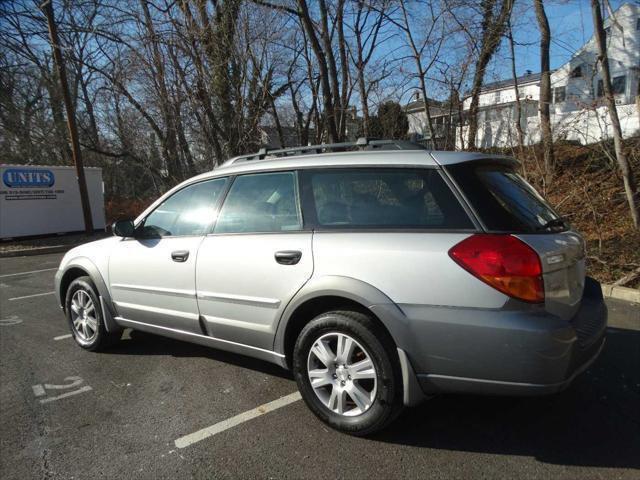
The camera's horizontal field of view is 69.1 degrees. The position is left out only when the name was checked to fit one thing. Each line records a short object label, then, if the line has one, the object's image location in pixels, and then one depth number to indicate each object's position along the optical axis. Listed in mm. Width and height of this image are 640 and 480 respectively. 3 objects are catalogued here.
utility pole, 14078
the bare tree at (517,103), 8819
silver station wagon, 2371
